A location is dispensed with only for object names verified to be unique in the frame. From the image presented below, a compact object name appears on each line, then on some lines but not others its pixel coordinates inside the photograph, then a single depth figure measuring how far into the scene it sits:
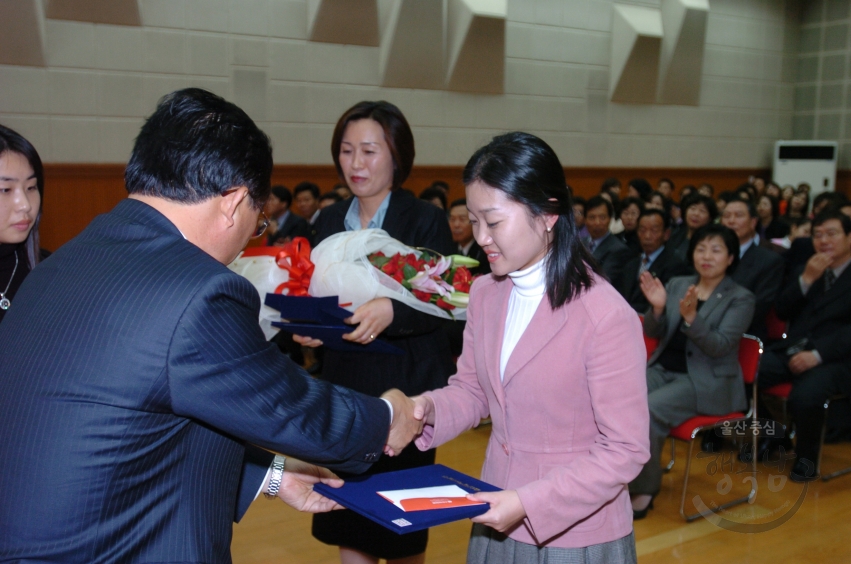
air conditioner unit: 11.68
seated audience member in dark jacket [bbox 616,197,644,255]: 6.68
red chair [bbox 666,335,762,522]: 3.53
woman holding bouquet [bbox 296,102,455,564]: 2.22
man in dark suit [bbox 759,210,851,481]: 3.97
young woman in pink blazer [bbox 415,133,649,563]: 1.43
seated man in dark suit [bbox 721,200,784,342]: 4.59
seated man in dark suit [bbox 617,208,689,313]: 5.09
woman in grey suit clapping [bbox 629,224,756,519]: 3.54
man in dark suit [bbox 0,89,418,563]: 1.04
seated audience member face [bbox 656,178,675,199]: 10.13
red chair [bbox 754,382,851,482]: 4.20
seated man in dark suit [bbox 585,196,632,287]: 5.41
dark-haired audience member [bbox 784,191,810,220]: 9.48
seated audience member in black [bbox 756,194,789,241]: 7.56
